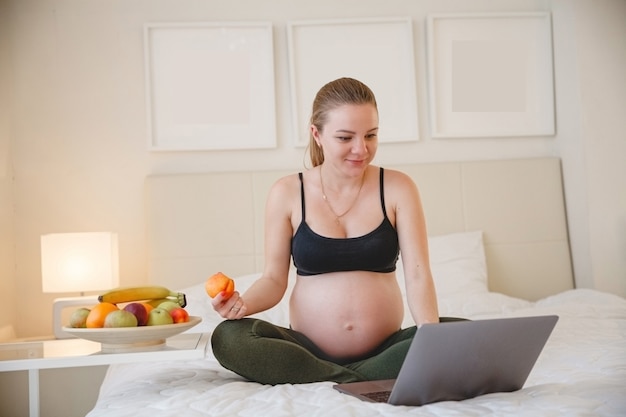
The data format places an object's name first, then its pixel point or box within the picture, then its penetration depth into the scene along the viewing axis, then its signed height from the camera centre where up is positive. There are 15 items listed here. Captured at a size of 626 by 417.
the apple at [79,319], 2.24 -0.25
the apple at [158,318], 2.26 -0.26
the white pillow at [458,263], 3.82 -0.24
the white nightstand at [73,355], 2.09 -0.34
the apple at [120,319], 2.18 -0.25
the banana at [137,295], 2.48 -0.21
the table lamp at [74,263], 3.67 -0.15
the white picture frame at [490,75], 4.34 +0.78
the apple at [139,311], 2.24 -0.24
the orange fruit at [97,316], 2.22 -0.25
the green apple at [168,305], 2.34 -0.24
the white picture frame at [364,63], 4.24 +0.85
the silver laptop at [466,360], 1.71 -0.33
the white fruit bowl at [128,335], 2.14 -0.29
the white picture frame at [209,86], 4.17 +0.75
